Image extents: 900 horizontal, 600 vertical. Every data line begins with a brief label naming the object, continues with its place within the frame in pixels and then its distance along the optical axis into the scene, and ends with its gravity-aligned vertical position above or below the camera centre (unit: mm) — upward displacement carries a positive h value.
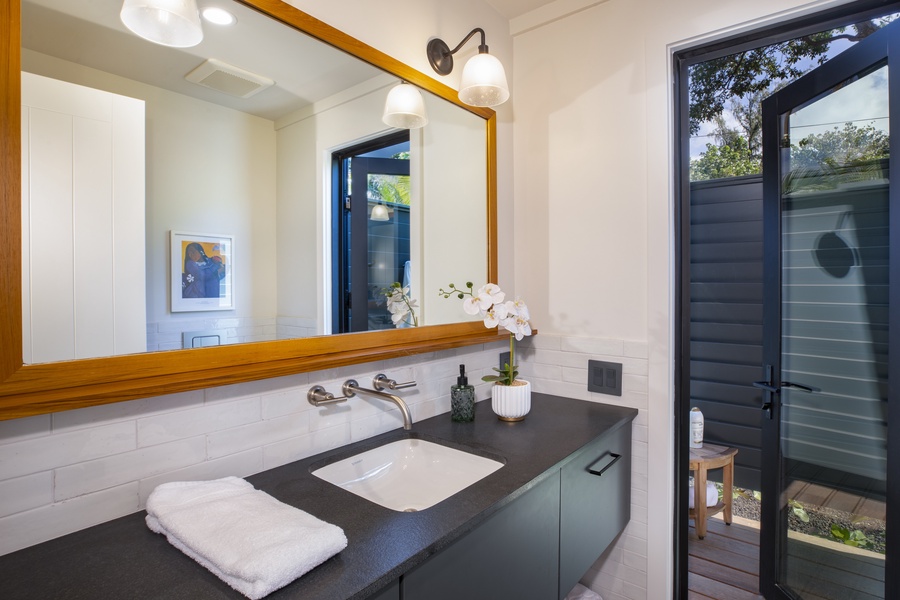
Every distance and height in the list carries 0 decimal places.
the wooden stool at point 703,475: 2279 -940
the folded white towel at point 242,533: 660 -384
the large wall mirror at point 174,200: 788 +212
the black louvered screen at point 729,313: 2730 -111
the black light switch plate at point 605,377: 1734 -318
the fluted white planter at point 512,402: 1539 -361
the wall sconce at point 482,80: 1497 +722
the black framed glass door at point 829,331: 1375 -123
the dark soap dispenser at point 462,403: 1535 -365
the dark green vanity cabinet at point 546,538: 871 -584
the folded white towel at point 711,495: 2529 -1137
